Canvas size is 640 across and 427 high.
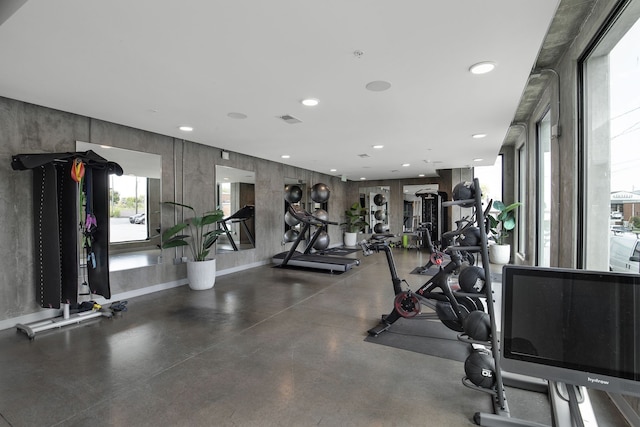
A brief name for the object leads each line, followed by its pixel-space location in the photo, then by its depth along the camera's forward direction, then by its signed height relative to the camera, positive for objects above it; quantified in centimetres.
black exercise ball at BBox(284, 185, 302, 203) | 927 +56
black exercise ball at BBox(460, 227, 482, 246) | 259 -23
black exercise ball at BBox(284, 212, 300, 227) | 872 -25
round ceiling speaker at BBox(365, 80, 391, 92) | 339 +144
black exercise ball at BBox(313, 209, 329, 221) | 860 -8
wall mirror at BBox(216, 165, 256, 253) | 697 +12
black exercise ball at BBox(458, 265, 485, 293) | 349 -79
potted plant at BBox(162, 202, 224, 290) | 536 -73
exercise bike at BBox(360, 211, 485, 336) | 326 -102
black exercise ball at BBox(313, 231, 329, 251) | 850 -87
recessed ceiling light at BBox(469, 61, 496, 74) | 298 +145
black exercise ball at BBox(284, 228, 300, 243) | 913 -71
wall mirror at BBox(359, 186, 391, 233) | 1309 +31
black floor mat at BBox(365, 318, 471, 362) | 321 -149
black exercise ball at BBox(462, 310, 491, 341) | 242 -93
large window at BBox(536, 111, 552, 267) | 546 +37
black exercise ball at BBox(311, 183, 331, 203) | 924 +56
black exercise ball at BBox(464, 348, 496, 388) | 237 -126
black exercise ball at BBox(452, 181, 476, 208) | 255 +15
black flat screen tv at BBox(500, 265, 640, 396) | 117 -49
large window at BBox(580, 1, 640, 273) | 235 +60
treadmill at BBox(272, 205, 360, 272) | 734 -122
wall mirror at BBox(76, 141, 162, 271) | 492 +9
